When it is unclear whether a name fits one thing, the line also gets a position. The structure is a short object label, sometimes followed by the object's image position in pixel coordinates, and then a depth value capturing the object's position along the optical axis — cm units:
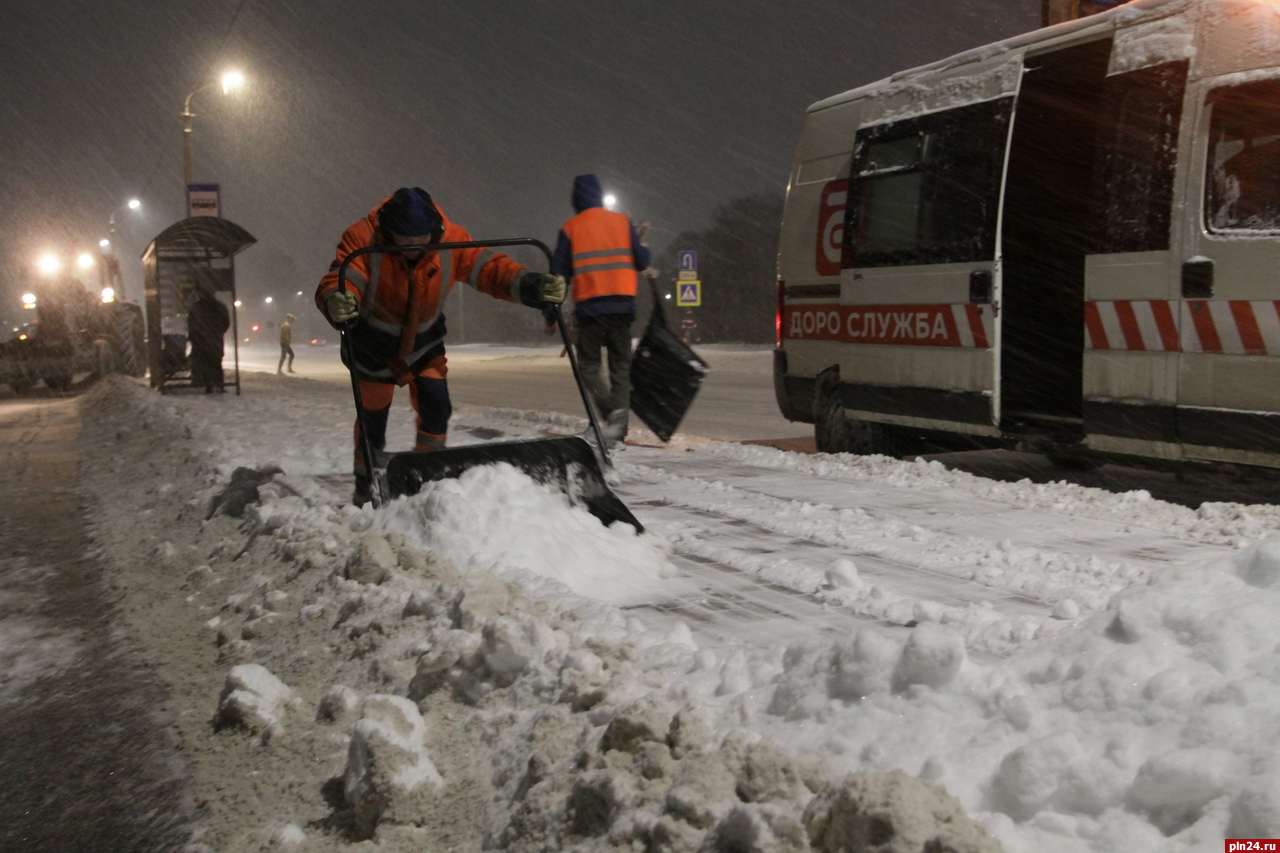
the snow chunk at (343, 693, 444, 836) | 264
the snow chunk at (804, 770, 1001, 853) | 195
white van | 515
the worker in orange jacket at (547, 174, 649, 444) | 789
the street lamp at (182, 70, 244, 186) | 2298
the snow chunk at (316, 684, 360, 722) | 318
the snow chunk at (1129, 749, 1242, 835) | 199
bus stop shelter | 1848
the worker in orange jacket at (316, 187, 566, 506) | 529
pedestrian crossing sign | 2285
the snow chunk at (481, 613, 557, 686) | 310
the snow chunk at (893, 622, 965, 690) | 254
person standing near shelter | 1806
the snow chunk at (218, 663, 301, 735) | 321
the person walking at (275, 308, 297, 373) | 2927
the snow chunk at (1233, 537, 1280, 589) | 263
